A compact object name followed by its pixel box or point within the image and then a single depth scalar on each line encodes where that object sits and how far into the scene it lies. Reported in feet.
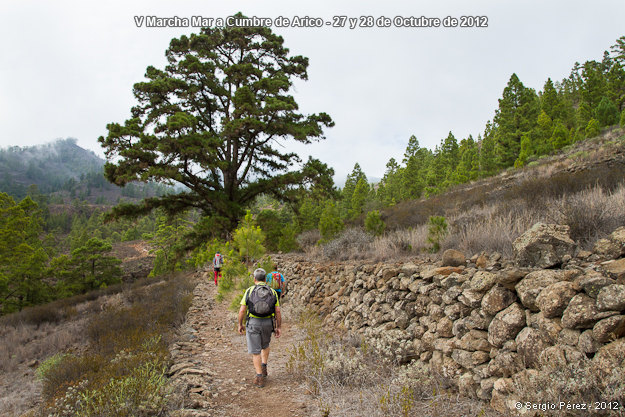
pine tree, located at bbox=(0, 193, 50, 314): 57.72
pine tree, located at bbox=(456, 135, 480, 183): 110.93
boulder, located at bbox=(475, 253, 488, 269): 12.55
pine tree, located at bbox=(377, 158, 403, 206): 156.15
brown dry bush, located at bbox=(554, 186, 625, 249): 11.84
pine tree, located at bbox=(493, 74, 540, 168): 103.40
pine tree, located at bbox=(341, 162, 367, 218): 163.02
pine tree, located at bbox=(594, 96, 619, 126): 98.89
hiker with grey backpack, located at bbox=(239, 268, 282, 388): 14.29
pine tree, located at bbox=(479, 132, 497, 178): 104.75
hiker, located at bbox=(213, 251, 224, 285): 39.83
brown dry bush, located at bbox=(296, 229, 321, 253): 42.57
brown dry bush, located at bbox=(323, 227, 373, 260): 26.63
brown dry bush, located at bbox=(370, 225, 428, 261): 20.99
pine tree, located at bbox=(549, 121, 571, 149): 79.56
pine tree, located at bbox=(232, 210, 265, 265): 32.71
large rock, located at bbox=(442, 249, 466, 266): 13.76
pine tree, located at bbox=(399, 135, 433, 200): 139.64
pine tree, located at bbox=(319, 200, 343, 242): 34.04
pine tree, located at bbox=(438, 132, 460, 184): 148.98
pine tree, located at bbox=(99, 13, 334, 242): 46.93
